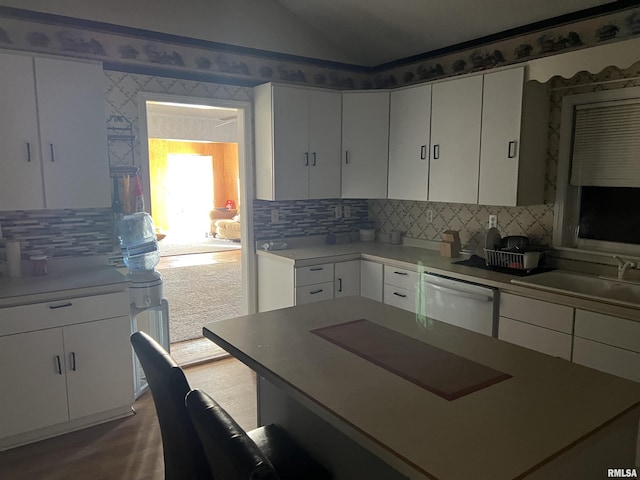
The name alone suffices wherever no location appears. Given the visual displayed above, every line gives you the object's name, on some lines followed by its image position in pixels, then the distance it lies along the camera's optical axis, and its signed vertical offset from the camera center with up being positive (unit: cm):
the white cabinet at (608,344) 225 -79
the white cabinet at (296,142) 371 +37
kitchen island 106 -60
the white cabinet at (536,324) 251 -78
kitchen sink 236 -56
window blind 279 +27
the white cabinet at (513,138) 300 +33
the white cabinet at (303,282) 358 -76
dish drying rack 300 -47
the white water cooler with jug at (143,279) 312 -63
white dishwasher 288 -77
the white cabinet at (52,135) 269 +32
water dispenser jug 328 -38
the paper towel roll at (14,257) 286 -44
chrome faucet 270 -46
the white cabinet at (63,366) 256 -105
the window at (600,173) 281 +9
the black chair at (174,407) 142 -70
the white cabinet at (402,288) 340 -76
